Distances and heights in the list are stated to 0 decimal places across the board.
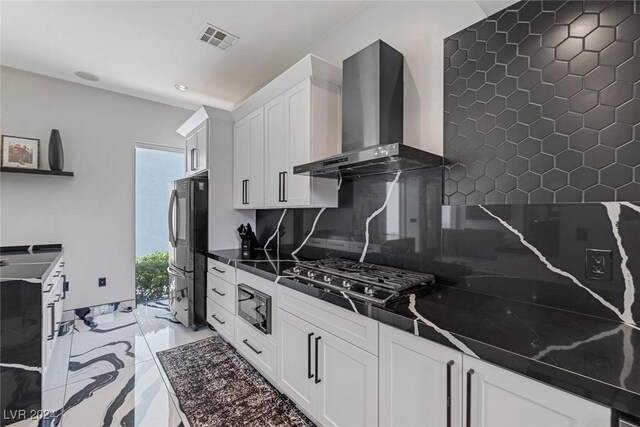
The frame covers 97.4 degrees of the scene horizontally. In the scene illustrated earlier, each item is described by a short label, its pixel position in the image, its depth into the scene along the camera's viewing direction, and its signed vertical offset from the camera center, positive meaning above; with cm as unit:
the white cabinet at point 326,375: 129 -85
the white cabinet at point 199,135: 301 +90
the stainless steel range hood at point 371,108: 175 +68
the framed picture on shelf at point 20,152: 292 +66
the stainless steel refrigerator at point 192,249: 293 -38
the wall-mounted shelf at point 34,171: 282 +44
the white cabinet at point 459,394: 77 -59
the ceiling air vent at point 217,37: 240 +157
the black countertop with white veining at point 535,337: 71 -42
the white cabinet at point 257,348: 194 -102
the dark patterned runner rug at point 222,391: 174 -126
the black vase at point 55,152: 306 +68
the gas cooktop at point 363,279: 137 -38
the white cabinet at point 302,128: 211 +68
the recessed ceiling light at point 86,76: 310 +155
